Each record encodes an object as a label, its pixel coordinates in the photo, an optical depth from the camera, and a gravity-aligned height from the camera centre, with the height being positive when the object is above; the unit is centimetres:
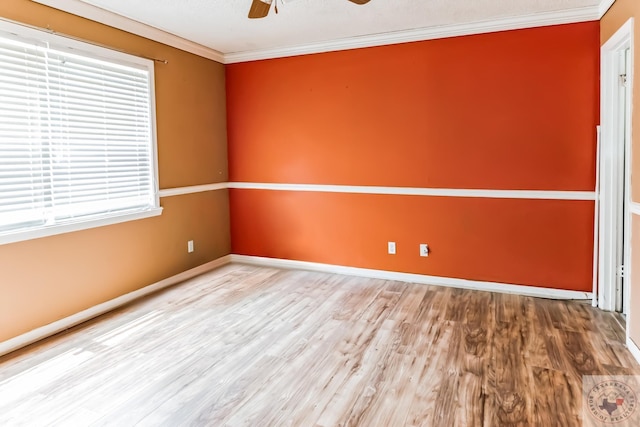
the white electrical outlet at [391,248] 436 -56
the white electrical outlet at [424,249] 421 -56
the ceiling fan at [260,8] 260 +116
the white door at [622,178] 325 +8
